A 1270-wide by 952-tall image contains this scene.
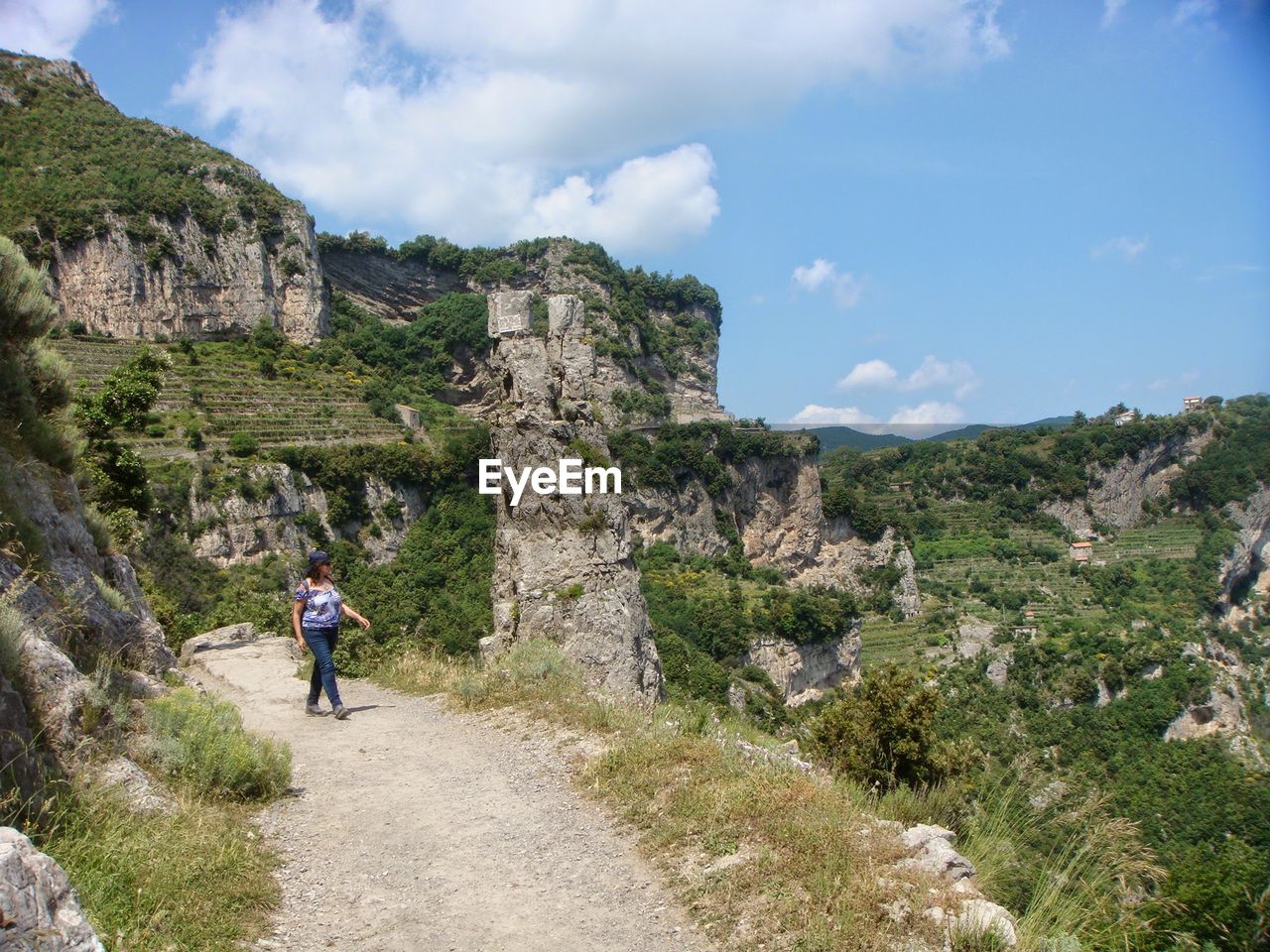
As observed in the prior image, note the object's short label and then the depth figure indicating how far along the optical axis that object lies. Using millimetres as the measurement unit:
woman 7410
